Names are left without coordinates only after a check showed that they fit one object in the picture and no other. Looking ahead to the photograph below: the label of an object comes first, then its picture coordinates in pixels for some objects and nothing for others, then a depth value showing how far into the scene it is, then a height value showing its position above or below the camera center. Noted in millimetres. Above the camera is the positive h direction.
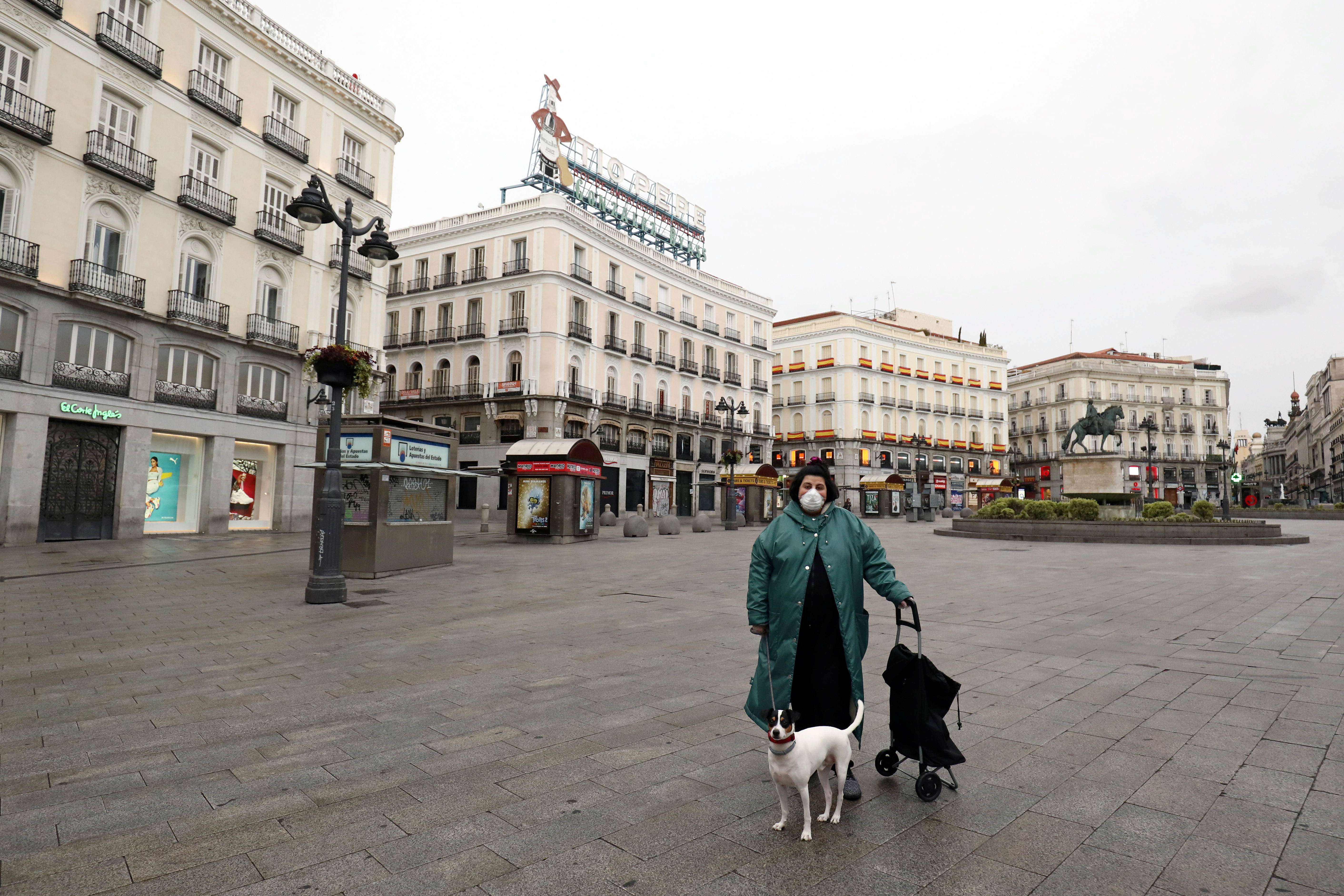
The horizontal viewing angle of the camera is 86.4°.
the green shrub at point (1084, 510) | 22984 -228
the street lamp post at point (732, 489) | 32406 +252
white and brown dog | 3092 -1141
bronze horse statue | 25891 +2854
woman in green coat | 3551 -537
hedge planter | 21203 -885
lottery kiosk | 12836 -110
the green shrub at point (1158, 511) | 23438 -218
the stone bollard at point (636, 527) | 25797 -1268
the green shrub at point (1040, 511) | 23906 -307
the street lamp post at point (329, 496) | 9742 -148
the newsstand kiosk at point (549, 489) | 22031 +31
